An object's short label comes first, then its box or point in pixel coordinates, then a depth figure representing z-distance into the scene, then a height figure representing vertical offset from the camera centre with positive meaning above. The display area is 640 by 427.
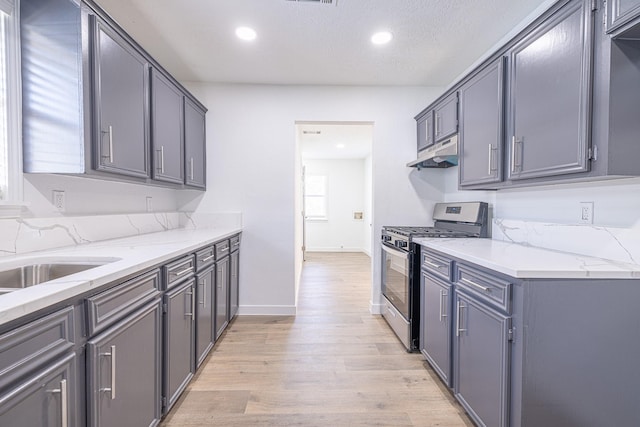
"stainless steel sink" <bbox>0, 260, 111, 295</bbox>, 1.33 -0.32
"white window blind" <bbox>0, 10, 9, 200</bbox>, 1.42 +0.48
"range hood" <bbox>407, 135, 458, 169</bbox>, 2.40 +0.48
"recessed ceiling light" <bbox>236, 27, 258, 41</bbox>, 2.17 +1.37
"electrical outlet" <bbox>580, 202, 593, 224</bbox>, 1.53 -0.01
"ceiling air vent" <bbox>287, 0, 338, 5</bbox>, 1.87 +1.37
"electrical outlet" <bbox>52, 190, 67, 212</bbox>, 1.67 +0.03
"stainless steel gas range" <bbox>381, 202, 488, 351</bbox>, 2.33 -0.44
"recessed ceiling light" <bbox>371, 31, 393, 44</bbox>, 2.22 +1.37
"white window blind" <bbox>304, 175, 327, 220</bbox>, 7.65 +0.29
